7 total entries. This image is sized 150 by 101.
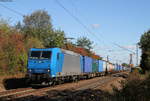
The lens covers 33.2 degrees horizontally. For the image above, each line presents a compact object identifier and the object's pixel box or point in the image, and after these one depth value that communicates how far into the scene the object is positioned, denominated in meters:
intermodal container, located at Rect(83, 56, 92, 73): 32.42
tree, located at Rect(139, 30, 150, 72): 46.06
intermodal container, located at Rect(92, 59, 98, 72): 39.29
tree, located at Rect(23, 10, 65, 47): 52.22
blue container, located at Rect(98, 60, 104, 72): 45.45
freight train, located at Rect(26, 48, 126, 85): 19.66
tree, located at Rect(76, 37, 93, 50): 97.19
